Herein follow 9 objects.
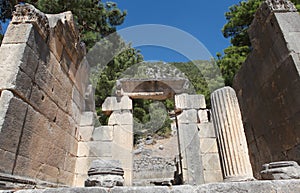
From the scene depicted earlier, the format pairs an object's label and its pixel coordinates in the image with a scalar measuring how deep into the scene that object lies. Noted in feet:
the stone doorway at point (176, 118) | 20.99
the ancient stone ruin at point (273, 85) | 13.26
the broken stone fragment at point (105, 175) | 10.23
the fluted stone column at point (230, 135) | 16.33
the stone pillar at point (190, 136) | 20.58
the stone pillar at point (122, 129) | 21.16
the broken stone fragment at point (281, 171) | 9.34
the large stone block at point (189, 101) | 23.70
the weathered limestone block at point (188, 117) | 23.08
